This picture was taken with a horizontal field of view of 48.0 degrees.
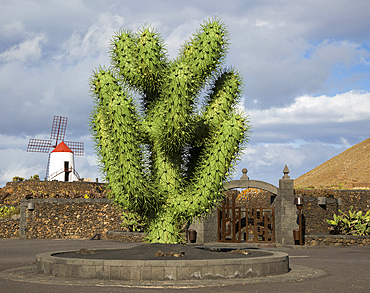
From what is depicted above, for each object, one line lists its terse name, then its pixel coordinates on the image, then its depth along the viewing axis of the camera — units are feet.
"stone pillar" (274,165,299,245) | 63.98
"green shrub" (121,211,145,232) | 72.90
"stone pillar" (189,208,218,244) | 65.21
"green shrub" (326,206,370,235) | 69.31
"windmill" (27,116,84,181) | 163.32
